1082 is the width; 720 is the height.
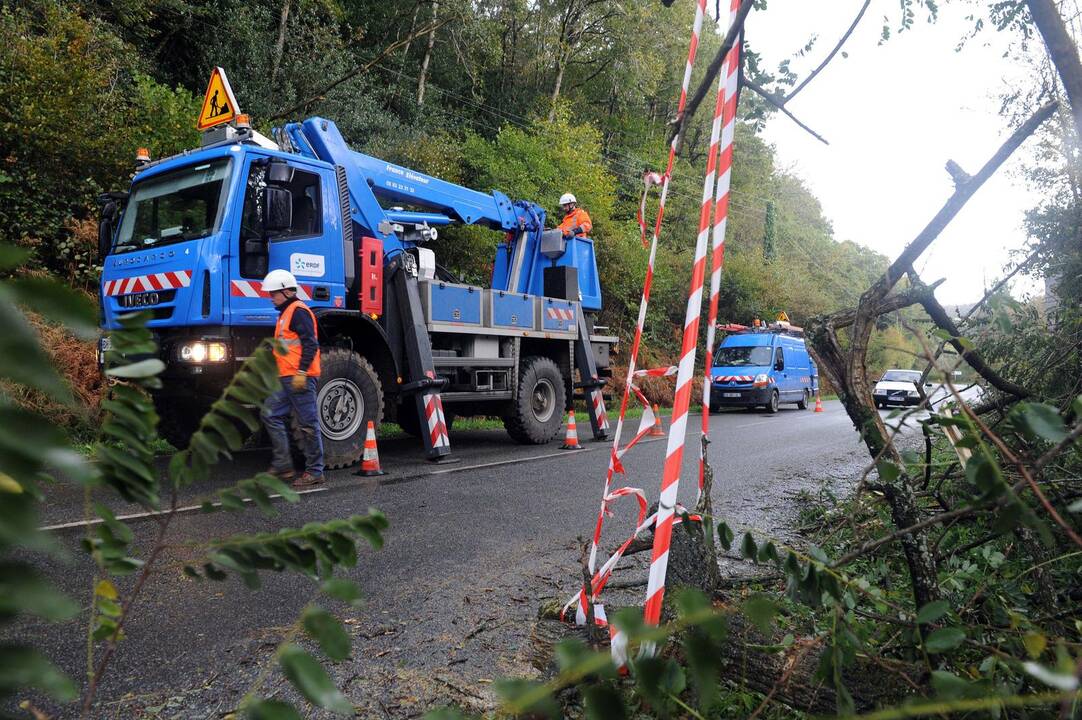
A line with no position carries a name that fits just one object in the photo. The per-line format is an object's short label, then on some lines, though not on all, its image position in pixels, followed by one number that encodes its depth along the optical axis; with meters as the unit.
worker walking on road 6.50
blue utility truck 6.93
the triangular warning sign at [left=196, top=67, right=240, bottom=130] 7.56
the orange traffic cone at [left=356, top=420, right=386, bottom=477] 7.25
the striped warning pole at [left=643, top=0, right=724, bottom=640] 2.49
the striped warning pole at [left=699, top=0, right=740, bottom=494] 2.65
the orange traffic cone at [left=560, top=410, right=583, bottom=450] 9.66
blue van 18.59
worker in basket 11.16
